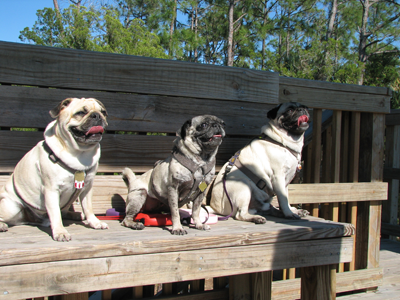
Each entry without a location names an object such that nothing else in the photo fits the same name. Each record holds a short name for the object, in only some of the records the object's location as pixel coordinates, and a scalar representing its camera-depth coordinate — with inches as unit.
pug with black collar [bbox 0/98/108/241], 80.8
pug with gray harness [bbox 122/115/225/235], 89.4
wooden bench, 72.8
